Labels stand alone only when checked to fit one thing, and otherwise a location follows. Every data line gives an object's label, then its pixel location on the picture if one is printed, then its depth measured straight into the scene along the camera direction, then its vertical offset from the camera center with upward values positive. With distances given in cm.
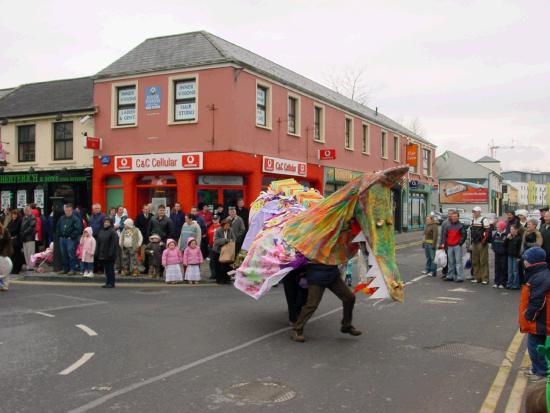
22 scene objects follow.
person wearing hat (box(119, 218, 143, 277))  1443 -76
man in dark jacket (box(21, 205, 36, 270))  1586 -58
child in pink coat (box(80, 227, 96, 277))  1439 -92
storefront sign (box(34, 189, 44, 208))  2223 +62
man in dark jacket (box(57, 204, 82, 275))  1475 -59
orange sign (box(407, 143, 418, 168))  3538 +388
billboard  5494 +237
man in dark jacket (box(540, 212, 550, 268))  1247 -37
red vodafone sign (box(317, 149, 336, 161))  2416 +267
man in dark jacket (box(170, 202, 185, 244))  1597 -9
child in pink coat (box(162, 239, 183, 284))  1384 -117
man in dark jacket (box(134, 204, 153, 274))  1546 -29
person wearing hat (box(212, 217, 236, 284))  1394 -69
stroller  1614 -132
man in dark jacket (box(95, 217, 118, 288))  1304 -83
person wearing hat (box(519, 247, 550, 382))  589 -95
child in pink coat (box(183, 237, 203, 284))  1402 -113
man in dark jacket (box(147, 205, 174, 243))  1480 -30
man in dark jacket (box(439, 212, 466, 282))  1457 -68
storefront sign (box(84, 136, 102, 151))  2027 +259
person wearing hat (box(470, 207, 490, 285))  1435 -83
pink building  1909 +326
